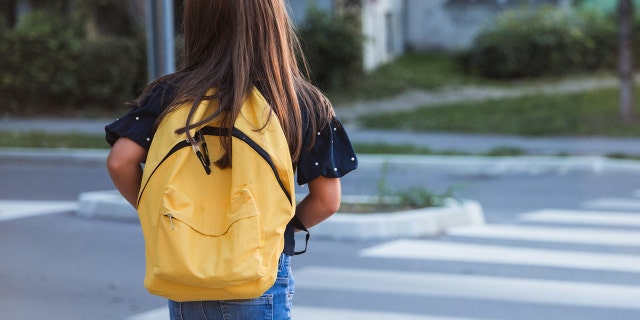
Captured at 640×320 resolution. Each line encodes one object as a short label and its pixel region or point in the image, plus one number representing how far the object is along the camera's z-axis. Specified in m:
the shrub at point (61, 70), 17.91
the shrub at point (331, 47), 19.62
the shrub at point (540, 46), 23.08
